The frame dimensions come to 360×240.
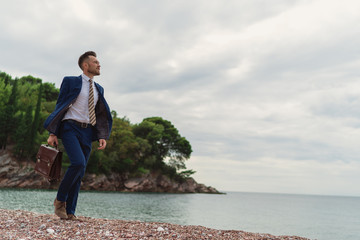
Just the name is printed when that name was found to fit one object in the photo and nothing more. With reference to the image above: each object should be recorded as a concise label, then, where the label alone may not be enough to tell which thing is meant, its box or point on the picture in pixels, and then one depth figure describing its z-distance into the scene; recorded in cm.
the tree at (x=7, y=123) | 4125
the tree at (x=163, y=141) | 6203
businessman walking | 485
